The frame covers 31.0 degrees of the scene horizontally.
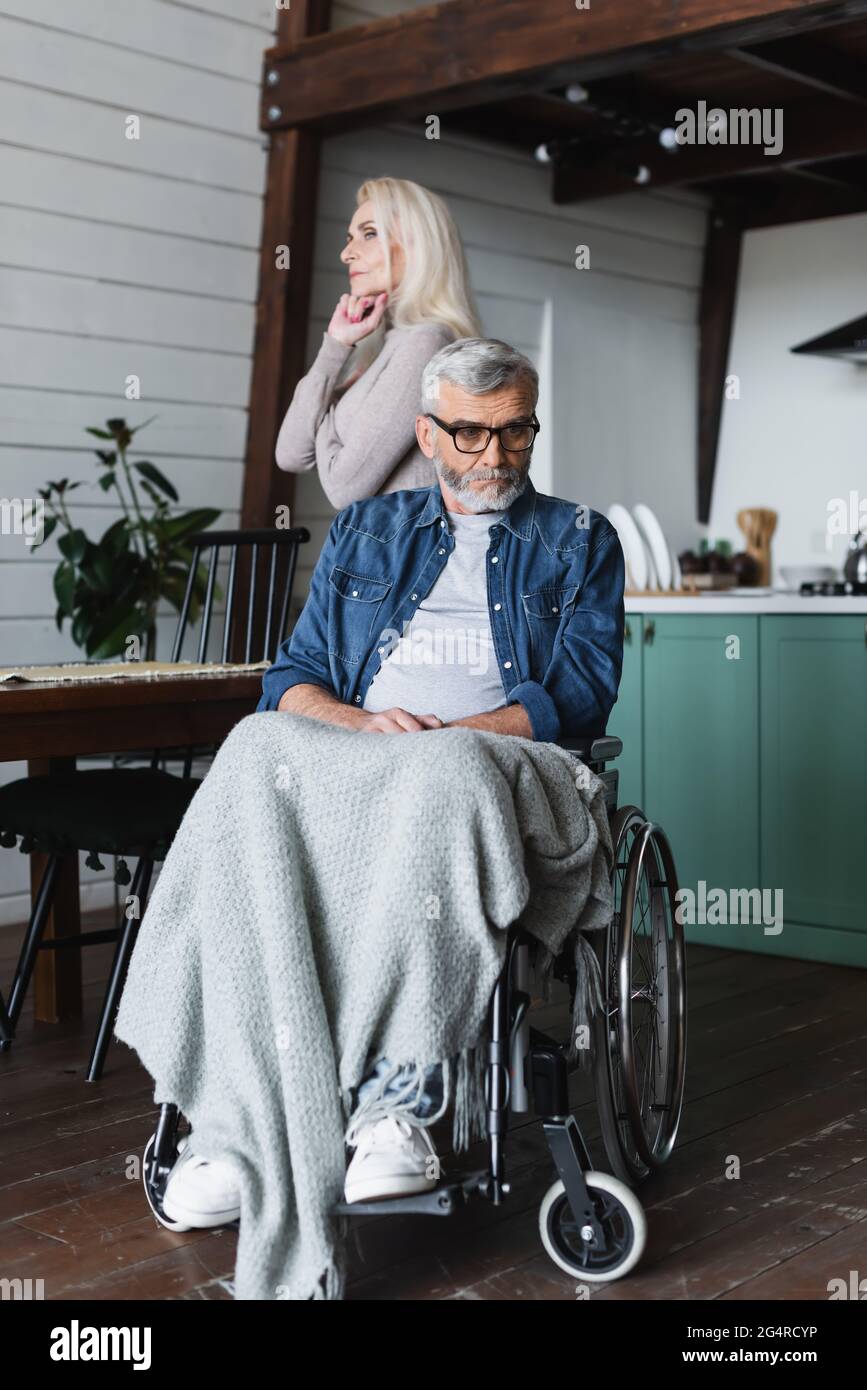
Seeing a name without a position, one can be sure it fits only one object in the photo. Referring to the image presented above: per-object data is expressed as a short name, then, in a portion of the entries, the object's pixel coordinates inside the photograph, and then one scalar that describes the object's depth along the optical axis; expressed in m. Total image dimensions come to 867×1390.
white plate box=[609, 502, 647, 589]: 4.49
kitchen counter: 3.79
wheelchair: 1.92
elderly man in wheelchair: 2.24
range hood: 4.89
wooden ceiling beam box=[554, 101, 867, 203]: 4.80
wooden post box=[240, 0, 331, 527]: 4.55
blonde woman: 2.83
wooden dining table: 2.55
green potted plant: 3.97
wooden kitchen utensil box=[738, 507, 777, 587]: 5.72
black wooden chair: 2.80
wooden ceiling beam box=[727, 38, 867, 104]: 4.12
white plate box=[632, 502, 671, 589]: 4.55
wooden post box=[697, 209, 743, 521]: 5.86
